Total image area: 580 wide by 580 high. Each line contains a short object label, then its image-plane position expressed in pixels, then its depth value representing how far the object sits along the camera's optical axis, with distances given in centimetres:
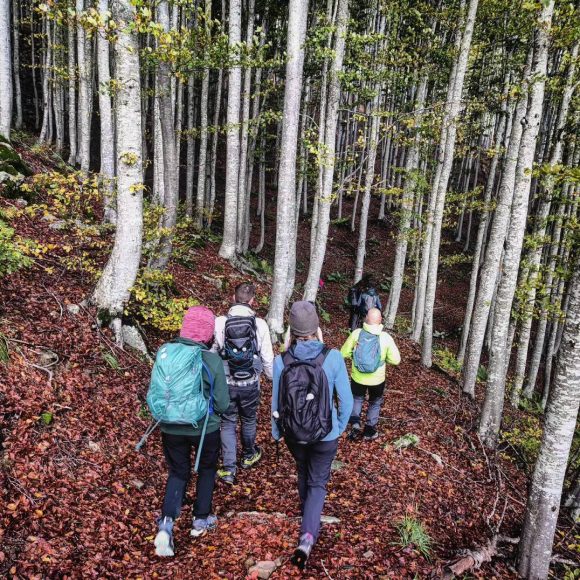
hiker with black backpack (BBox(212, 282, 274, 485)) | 462
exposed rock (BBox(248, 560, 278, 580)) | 352
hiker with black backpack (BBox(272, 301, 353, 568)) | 343
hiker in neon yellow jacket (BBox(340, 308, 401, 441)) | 569
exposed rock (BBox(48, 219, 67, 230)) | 840
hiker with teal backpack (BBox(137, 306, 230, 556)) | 354
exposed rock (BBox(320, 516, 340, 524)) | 441
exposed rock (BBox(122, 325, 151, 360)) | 654
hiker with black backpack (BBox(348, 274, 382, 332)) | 1136
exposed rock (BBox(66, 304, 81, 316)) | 612
